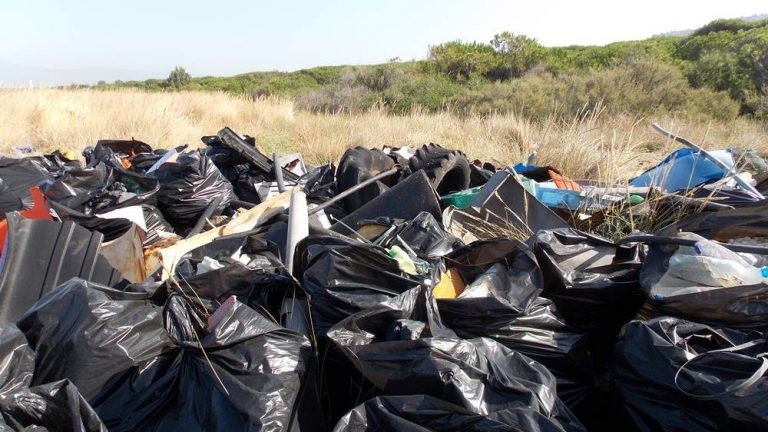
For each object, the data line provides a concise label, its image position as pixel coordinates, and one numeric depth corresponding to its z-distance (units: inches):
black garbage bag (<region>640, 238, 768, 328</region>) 64.7
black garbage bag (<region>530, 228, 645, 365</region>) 79.0
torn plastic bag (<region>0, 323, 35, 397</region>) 55.9
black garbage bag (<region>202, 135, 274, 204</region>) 167.5
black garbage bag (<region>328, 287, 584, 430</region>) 55.7
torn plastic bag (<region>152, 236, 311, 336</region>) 73.6
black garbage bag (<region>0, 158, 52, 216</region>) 141.7
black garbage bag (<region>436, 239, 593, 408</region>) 71.6
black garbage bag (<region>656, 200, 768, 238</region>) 87.1
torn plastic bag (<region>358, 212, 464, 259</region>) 92.0
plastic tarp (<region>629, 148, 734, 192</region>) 130.8
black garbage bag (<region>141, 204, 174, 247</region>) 127.3
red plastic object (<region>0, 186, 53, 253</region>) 118.9
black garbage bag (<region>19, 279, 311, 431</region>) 56.3
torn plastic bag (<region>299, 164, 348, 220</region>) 134.3
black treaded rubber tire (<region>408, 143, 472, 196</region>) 140.3
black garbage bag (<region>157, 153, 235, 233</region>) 142.3
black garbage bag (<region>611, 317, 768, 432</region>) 54.0
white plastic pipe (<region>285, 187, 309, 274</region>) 90.6
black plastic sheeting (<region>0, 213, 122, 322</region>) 88.1
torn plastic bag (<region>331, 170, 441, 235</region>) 113.9
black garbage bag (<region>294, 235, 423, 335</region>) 71.9
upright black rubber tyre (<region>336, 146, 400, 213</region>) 137.1
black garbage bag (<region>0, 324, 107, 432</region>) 51.3
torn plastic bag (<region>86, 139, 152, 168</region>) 177.3
